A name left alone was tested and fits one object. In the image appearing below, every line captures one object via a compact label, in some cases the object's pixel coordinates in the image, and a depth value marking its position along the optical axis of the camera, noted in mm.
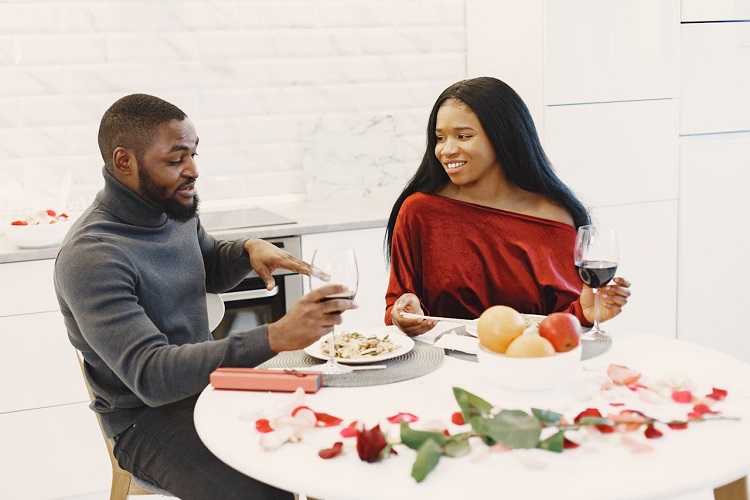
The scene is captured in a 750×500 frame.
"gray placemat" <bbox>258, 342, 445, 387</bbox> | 1748
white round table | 1288
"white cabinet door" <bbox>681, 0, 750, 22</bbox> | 3730
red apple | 1634
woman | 2490
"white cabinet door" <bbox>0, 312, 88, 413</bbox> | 2988
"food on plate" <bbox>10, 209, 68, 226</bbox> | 3029
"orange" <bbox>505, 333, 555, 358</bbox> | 1614
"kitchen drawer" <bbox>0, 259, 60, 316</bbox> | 2959
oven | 3207
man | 1787
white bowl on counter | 2975
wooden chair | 2123
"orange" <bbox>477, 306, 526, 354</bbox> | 1649
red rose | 1368
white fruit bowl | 1614
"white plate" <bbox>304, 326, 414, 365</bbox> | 1842
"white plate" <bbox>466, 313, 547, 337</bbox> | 2027
